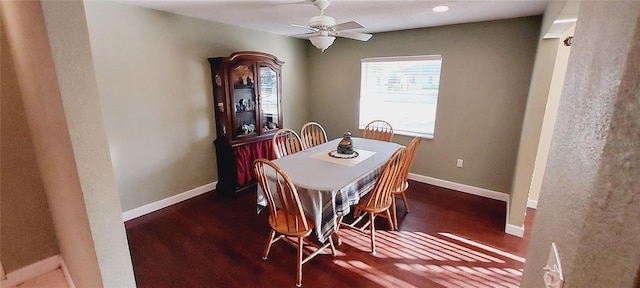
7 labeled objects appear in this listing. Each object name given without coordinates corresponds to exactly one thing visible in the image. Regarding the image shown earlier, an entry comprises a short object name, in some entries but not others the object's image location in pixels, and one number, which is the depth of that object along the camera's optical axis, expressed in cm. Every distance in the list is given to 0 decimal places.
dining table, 192
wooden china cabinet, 327
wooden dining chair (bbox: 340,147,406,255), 212
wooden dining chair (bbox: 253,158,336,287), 184
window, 367
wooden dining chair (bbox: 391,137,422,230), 245
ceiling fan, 207
